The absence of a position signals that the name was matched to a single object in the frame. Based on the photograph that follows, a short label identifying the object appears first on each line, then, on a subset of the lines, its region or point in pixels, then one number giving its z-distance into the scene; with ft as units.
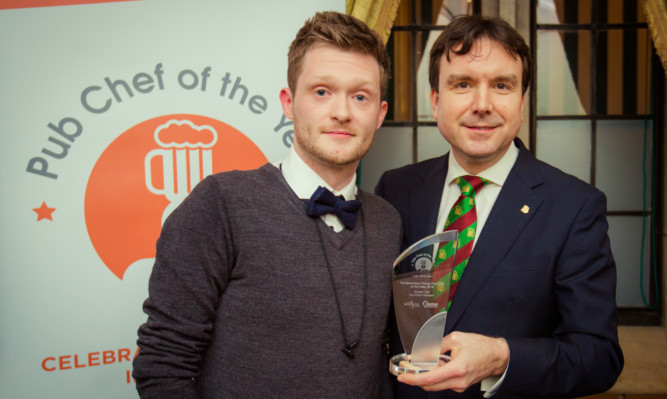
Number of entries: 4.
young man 3.47
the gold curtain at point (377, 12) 6.97
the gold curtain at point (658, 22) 7.50
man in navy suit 4.12
